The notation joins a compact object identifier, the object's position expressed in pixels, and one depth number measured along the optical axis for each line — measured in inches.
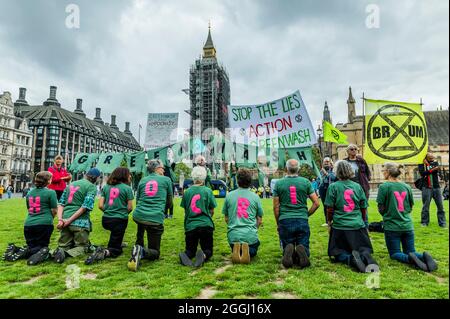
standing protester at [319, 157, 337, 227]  370.6
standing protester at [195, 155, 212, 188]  312.1
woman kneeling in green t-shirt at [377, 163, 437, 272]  222.8
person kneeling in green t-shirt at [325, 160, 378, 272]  218.7
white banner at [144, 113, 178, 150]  543.5
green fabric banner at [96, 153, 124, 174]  583.8
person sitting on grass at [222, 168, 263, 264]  226.7
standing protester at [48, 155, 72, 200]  376.5
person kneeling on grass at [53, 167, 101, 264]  256.5
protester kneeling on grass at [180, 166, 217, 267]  237.9
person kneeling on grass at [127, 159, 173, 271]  240.5
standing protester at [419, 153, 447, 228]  377.4
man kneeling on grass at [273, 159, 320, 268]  229.3
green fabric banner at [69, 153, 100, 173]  602.9
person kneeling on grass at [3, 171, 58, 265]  248.5
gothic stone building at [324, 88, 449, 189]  2327.8
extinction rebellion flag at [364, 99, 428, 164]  310.7
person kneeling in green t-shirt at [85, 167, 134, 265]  249.6
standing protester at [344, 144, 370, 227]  321.1
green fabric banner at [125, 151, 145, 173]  538.9
